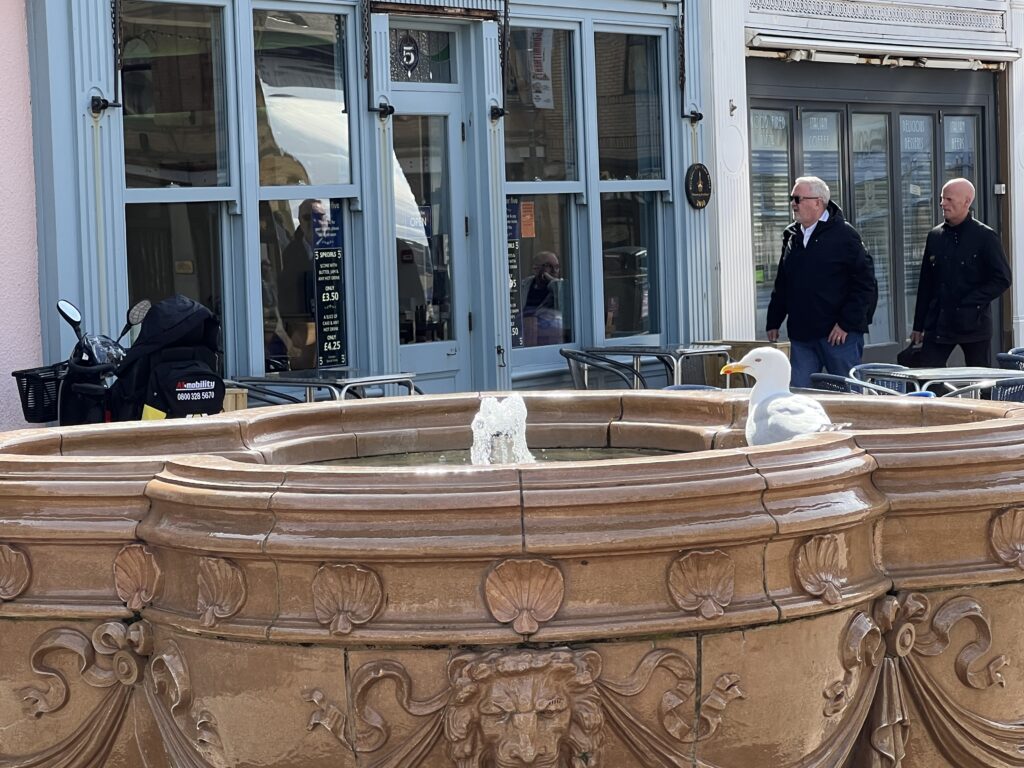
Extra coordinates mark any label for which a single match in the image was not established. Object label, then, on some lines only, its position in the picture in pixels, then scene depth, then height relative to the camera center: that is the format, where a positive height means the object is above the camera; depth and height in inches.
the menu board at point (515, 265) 467.8 +13.1
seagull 177.5 -10.6
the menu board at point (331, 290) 422.6 +7.3
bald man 440.8 +5.0
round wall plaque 504.7 +35.2
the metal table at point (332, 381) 360.5 -12.6
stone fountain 133.6 -23.2
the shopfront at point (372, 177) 369.7 +34.1
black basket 335.6 -11.5
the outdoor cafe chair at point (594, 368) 452.4 -15.2
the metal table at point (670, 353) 443.2 -11.0
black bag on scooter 314.5 -7.1
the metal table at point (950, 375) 346.9 -14.8
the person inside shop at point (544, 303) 477.4 +2.9
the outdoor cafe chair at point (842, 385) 317.4 -15.4
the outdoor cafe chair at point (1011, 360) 385.9 -13.5
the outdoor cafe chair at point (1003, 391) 332.2 -17.5
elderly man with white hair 418.6 +4.6
